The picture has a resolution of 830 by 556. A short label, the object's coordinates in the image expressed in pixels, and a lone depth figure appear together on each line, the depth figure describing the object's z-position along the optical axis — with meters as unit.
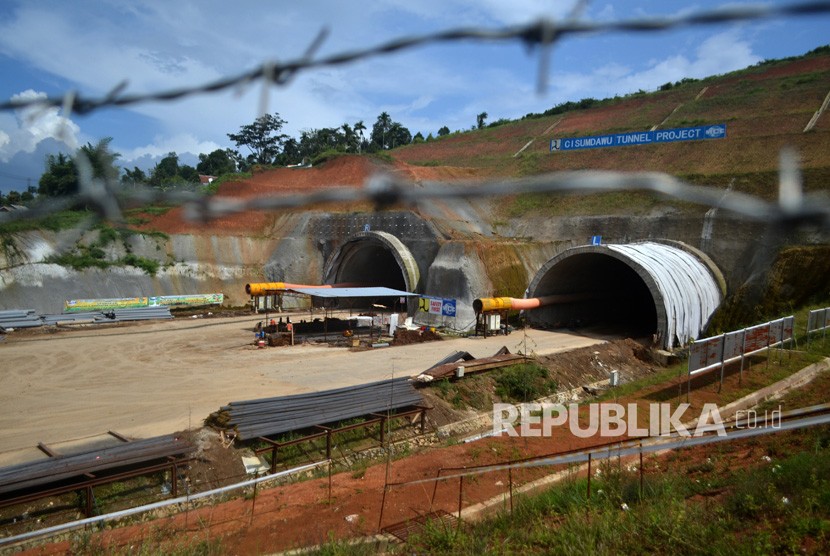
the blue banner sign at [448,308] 27.11
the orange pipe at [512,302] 24.89
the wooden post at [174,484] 9.89
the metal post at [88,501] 9.08
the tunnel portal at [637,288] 22.03
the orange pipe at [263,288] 29.97
